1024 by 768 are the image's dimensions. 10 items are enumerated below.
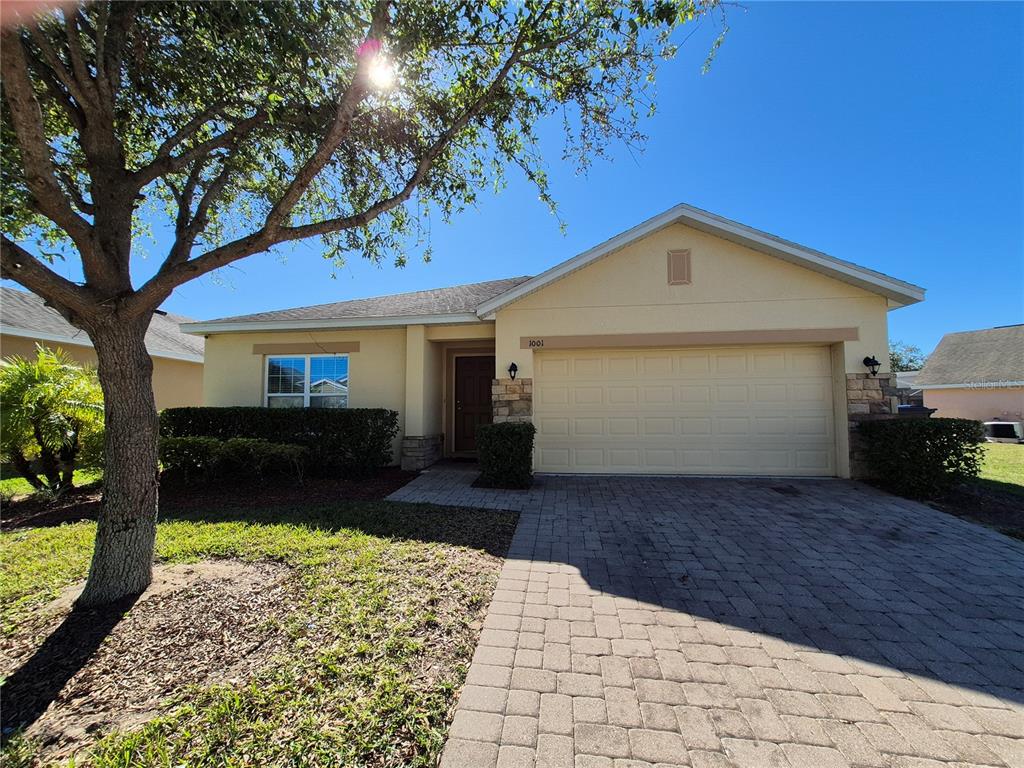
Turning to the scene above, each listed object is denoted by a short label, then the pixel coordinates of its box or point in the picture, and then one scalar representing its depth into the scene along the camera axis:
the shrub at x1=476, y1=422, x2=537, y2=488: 6.85
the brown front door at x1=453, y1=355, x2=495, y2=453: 10.20
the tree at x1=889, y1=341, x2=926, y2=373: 49.62
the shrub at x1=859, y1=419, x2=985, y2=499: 5.93
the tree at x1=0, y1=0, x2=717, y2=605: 2.93
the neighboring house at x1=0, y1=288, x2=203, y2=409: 10.05
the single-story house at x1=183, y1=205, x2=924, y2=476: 7.19
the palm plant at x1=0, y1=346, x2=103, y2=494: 5.89
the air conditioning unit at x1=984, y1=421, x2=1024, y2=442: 16.64
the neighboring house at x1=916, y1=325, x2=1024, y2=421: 17.94
